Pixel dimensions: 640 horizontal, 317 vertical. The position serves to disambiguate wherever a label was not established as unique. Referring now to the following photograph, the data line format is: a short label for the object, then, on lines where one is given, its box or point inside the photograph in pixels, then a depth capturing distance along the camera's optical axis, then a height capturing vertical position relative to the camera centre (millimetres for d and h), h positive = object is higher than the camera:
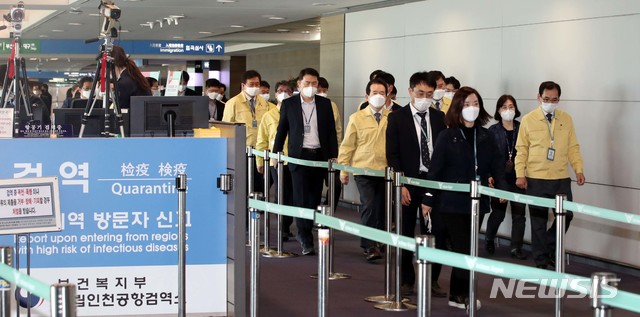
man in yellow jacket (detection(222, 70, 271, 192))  12062 -110
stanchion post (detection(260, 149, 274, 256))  10758 -1166
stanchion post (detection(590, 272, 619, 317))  3615 -621
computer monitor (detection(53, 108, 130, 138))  7586 -167
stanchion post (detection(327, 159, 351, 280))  9320 -922
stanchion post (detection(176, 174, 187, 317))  6359 -858
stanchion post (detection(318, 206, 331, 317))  5367 -853
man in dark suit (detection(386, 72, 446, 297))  8477 -277
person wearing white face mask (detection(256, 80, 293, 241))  11438 -516
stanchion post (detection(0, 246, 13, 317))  4320 -759
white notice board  5398 -551
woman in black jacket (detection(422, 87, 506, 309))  7527 -438
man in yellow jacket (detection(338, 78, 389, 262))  9789 -451
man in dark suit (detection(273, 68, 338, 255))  10438 -339
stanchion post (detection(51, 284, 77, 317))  3506 -653
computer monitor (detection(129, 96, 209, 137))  7059 -102
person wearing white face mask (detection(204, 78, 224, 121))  14438 +0
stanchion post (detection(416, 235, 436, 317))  4555 -753
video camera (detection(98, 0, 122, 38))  7785 +592
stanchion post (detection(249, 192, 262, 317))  6207 -927
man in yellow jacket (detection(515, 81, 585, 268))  9750 -503
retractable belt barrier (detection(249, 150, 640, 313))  3650 -635
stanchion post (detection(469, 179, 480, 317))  6980 -729
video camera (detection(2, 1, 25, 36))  8938 +660
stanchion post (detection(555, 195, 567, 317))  6273 -777
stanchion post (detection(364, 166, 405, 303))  7953 -1125
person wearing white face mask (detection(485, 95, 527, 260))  10570 -413
